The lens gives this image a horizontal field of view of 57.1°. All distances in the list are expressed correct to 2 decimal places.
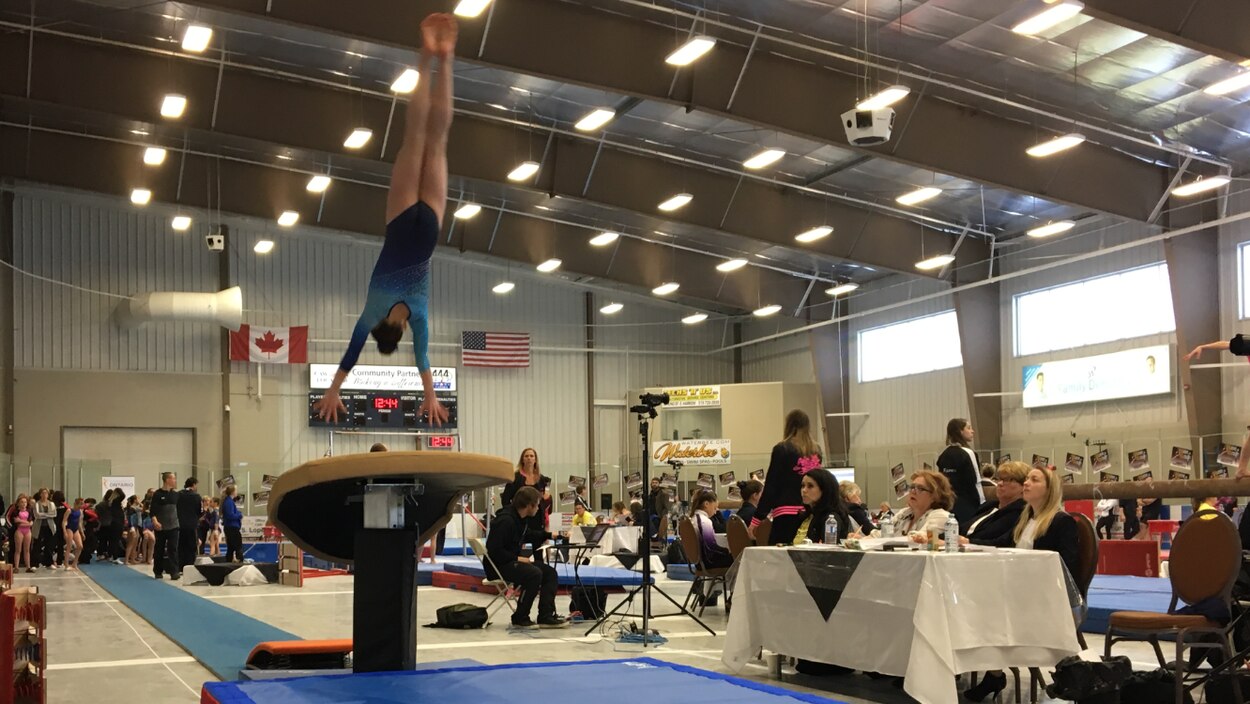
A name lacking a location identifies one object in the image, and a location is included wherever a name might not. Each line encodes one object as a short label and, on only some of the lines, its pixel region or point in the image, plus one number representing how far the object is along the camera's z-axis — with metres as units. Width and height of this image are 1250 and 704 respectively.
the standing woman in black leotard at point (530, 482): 8.97
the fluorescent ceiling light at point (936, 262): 20.53
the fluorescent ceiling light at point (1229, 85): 13.77
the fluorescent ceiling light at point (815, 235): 19.56
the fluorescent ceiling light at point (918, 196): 17.67
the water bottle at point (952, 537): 5.21
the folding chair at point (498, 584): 9.50
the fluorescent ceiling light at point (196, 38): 12.06
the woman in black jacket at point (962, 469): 6.97
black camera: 7.86
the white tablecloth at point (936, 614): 4.88
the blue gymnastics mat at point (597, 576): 10.27
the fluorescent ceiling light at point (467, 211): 19.94
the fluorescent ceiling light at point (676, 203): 18.23
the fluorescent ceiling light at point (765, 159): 16.03
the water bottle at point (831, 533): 6.27
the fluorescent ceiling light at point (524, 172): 16.95
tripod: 7.56
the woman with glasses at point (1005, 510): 5.88
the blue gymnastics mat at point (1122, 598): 7.80
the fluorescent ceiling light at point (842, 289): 22.55
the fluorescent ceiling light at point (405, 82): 13.81
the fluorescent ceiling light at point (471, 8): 11.15
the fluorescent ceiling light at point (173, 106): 14.52
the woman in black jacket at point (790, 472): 7.00
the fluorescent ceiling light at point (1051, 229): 18.22
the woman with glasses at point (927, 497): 6.30
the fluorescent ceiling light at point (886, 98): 12.66
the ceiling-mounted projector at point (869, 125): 11.84
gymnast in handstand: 4.78
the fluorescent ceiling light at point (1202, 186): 15.52
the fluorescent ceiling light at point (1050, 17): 10.77
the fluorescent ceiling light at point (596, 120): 14.55
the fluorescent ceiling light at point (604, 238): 21.70
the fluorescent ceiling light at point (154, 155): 17.81
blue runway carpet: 7.04
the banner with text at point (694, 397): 26.17
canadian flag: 23.69
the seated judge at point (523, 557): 8.89
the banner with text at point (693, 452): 25.05
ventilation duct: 21.81
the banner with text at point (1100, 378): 18.38
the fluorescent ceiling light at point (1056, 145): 14.52
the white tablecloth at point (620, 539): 15.03
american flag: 25.84
